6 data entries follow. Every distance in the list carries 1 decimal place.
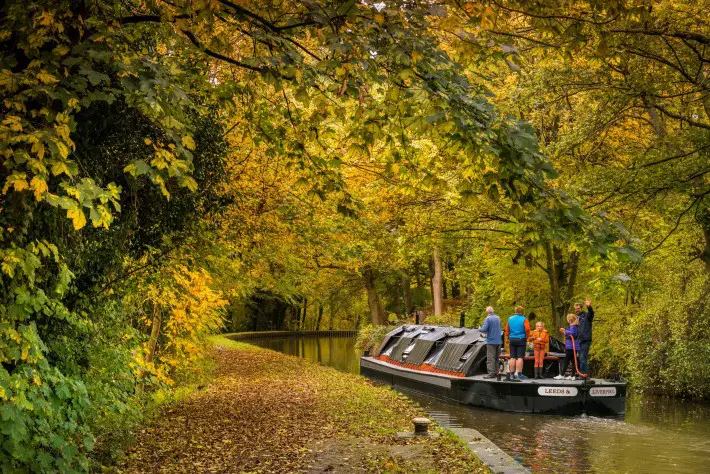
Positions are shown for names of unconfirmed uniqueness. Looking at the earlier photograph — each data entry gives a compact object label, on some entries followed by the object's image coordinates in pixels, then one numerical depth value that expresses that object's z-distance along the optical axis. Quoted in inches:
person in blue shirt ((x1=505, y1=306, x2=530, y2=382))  706.2
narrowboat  675.4
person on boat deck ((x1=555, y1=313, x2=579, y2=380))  694.5
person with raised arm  693.3
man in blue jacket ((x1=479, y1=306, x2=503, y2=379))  724.7
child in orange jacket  747.4
